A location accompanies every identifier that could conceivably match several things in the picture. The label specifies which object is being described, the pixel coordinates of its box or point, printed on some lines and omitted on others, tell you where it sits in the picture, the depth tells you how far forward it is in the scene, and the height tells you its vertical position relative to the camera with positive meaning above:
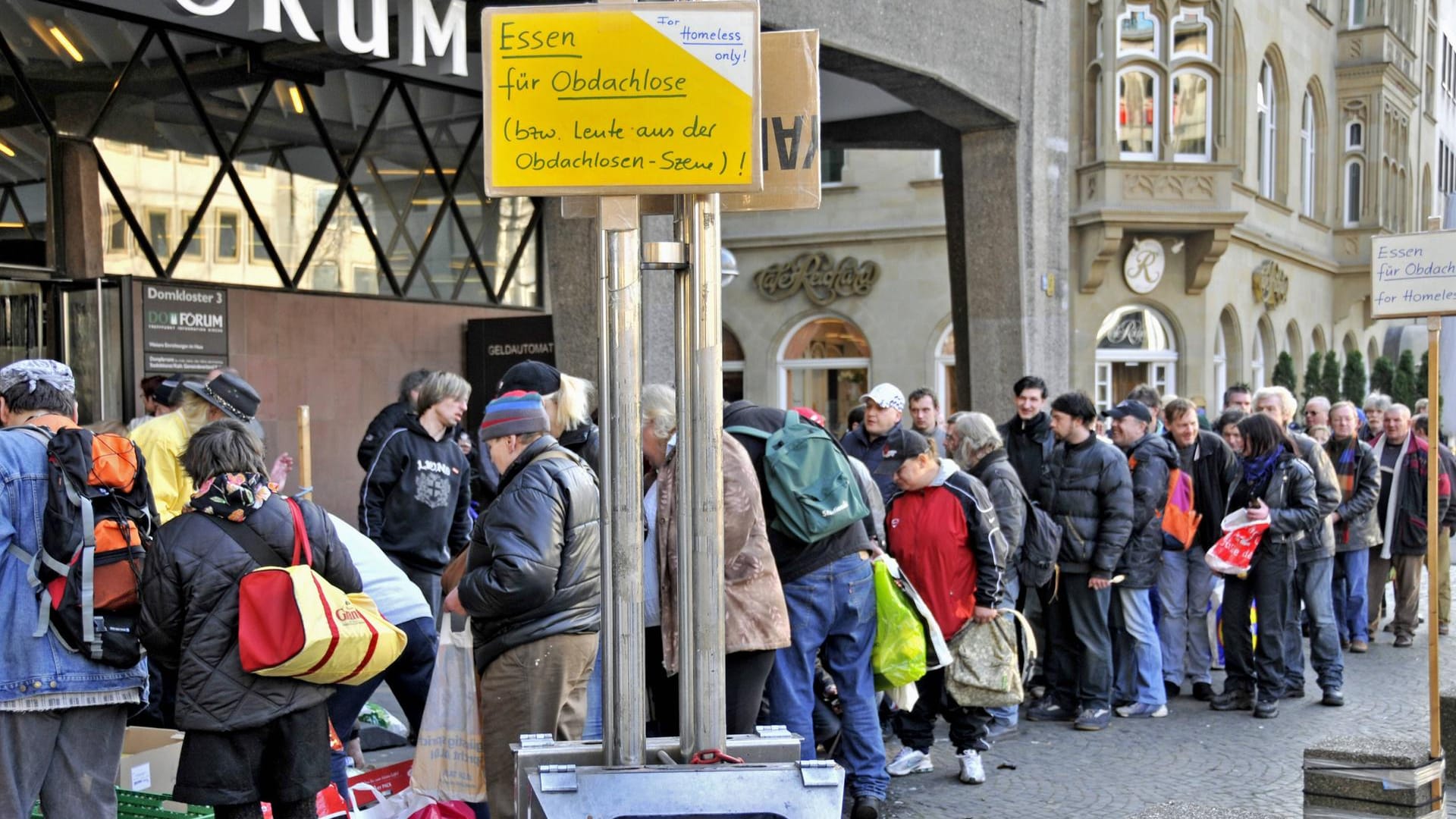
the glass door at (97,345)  10.30 +0.24
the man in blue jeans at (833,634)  6.21 -1.11
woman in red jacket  7.34 -0.88
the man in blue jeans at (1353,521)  11.63 -1.19
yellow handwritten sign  3.54 +0.65
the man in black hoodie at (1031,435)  9.70 -0.41
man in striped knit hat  5.06 -0.76
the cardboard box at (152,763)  5.81 -1.49
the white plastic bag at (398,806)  5.55 -1.59
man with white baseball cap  8.66 -0.24
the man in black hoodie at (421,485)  8.19 -0.59
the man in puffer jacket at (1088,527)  8.79 -0.92
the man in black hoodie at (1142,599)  9.17 -1.40
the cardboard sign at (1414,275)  7.30 +0.45
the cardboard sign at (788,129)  3.93 +0.64
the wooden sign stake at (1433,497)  6.96 -0.60
